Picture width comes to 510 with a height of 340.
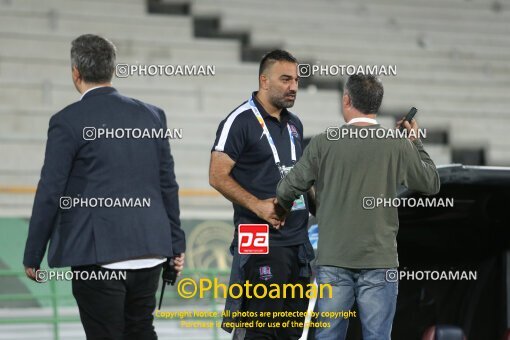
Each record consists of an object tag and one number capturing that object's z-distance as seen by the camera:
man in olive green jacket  8.56
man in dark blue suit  8.41
